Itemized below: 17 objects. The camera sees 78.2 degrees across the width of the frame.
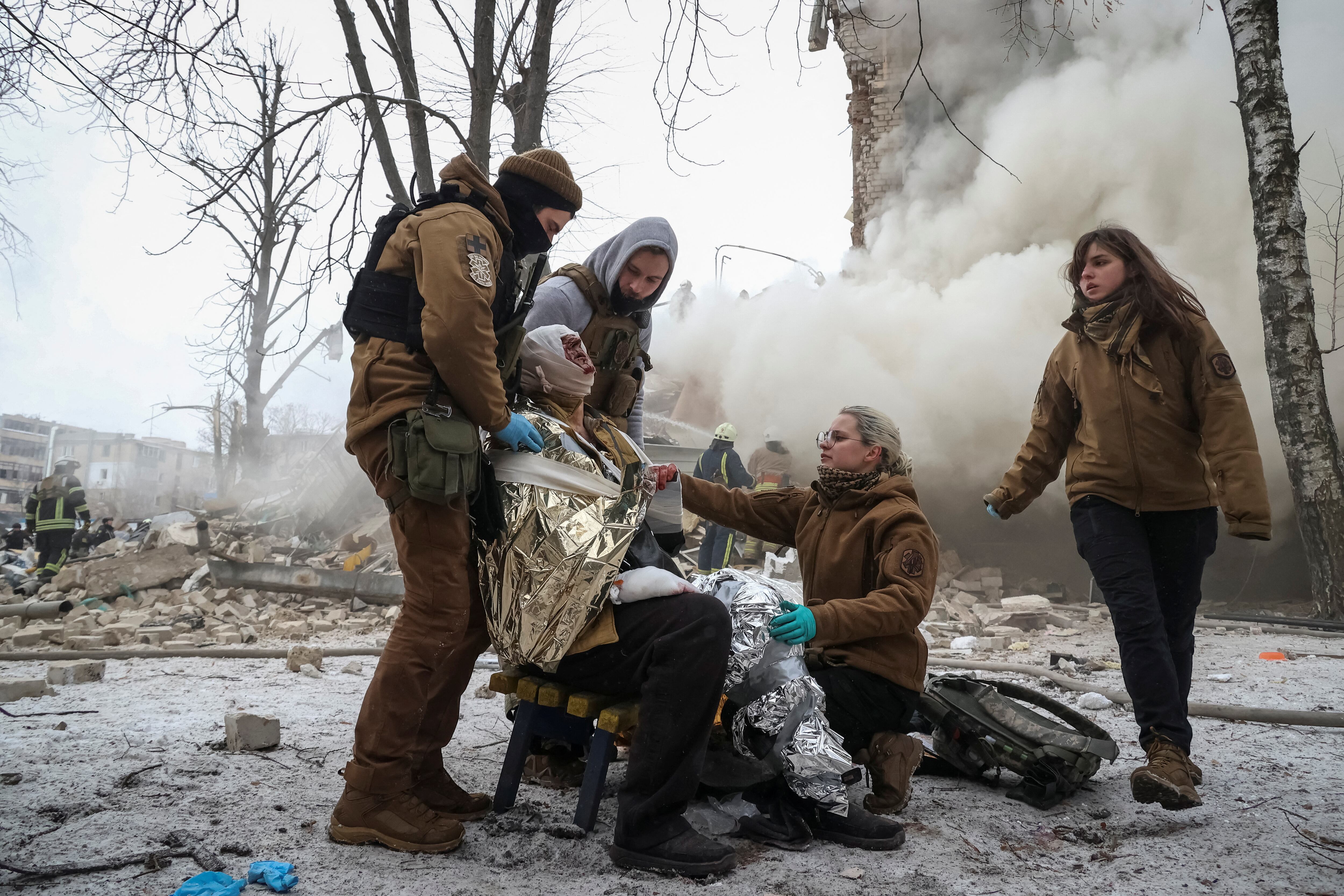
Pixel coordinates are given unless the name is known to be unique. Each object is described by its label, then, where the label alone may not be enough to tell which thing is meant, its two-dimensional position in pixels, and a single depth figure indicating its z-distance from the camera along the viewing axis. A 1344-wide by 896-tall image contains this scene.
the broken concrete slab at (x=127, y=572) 7.70
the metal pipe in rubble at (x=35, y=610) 6.16
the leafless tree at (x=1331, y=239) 8.68
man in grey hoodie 2.85
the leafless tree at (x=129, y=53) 2.82
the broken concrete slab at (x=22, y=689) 3.42
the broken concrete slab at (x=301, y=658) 4.38
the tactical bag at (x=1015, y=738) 2.58
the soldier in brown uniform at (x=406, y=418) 2.06
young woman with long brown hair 2.63
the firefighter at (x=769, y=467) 10.02
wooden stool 2.12
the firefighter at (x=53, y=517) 9.47
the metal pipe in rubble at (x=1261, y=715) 3.15
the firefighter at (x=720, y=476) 8.77
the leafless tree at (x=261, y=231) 4.39
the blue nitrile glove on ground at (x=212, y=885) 1.72
